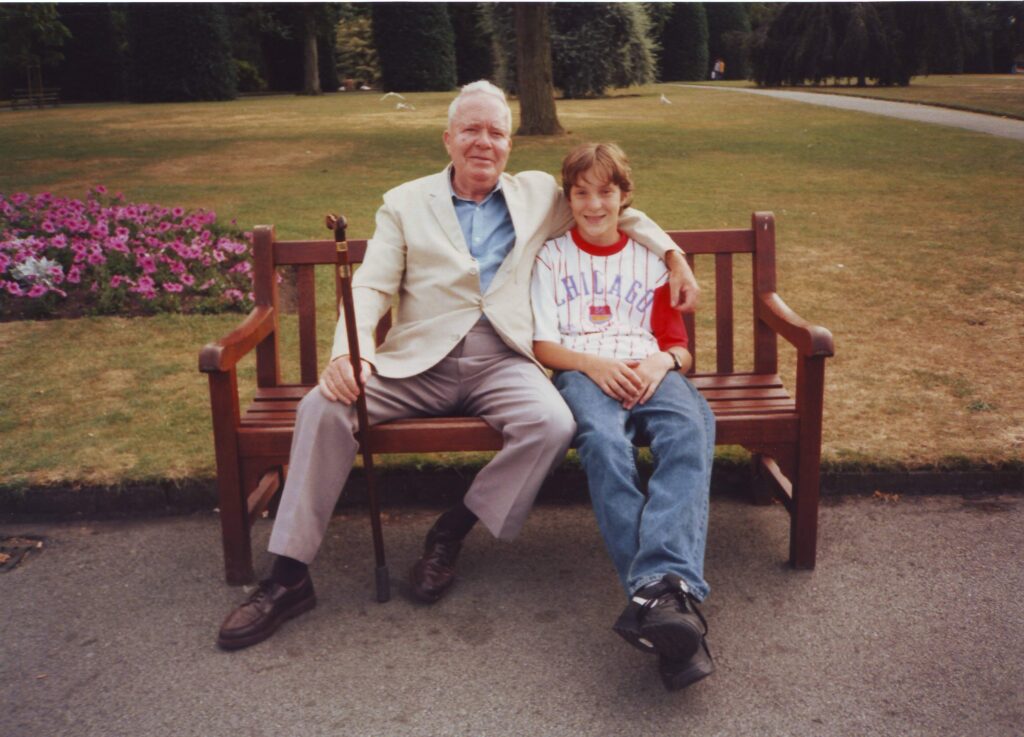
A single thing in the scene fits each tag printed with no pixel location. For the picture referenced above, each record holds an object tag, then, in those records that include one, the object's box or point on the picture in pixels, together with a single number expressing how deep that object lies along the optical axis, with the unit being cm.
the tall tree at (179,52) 3200
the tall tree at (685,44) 4369
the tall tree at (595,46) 2728
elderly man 311
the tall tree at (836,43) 2931
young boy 271
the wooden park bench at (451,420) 322
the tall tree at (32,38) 2883
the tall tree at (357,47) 4231
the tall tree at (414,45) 3500
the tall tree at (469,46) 3972
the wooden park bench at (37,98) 3266
